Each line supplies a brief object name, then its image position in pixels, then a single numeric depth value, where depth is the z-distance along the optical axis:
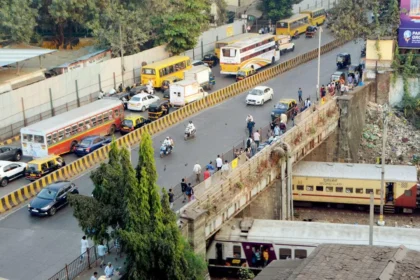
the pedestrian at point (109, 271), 29.02
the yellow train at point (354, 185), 44.88
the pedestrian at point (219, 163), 41.78
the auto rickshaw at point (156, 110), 52.72
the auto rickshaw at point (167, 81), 60.62
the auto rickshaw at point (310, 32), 84.19
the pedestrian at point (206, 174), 39.72
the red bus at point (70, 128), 44.22
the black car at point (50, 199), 37.09
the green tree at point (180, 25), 68.12
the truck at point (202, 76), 59.47
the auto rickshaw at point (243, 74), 64.20
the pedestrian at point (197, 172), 40.74
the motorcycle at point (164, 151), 45.59
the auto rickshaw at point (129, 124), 49.47
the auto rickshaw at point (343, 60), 67.38
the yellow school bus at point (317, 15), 88.61
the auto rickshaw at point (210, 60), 71.44
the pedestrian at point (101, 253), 30.69
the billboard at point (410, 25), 60.06
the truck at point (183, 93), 55.28
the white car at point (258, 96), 56.62
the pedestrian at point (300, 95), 56.09
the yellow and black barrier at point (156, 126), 39.40
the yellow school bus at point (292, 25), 83.06
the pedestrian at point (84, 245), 31.70
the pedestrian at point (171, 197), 37.14
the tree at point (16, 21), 63.94
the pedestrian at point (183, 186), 39.02
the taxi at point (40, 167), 41.50
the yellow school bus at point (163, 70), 60.88
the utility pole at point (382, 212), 39.19
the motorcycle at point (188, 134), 49.16
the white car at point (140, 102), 54.91
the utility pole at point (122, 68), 62.03
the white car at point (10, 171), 41.31
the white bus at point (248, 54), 65.25
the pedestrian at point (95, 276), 28.79
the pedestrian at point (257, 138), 46.41
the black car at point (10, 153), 44.52
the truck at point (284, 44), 74.20
